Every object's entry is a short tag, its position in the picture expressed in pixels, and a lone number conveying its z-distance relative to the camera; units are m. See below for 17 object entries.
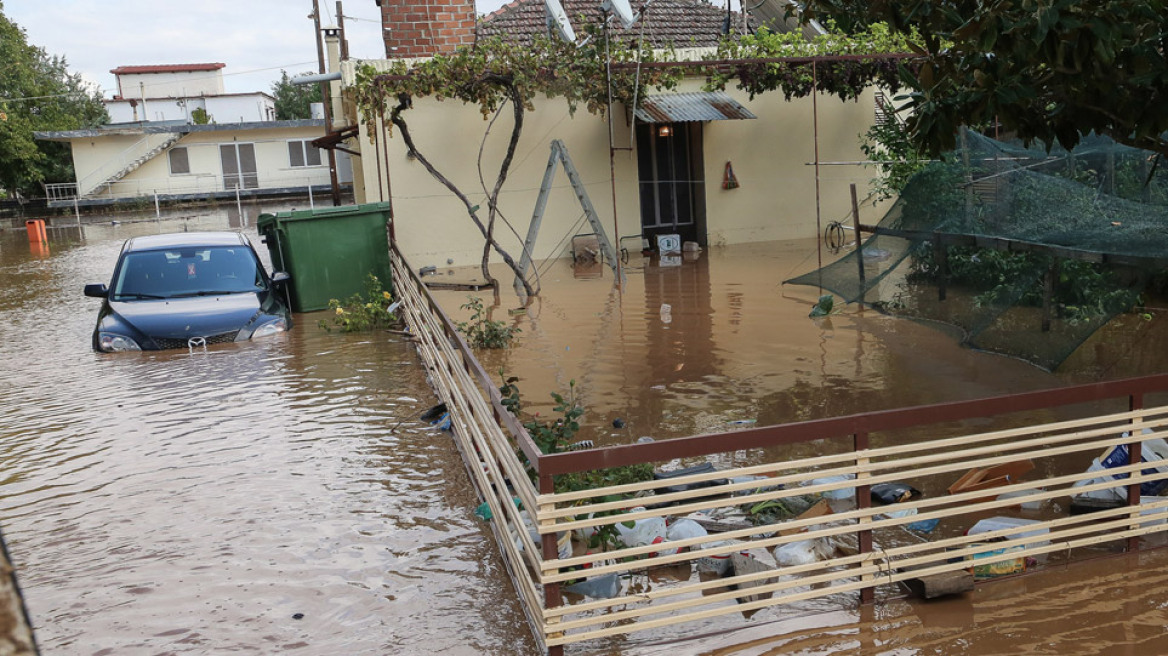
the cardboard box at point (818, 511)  5.28
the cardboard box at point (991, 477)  5.80
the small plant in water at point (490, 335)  10.82
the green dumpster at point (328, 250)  14.20
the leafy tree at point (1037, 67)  4.99
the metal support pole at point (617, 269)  14.26
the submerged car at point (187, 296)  11.65
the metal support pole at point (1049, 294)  8.48
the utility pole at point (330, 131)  24.90
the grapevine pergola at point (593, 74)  15.30
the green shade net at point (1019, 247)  8.34
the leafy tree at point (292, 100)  68.69
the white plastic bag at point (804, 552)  4.93
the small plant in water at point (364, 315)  12.62
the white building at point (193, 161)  43.81
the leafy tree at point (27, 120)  43.38
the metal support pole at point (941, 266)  9.62
